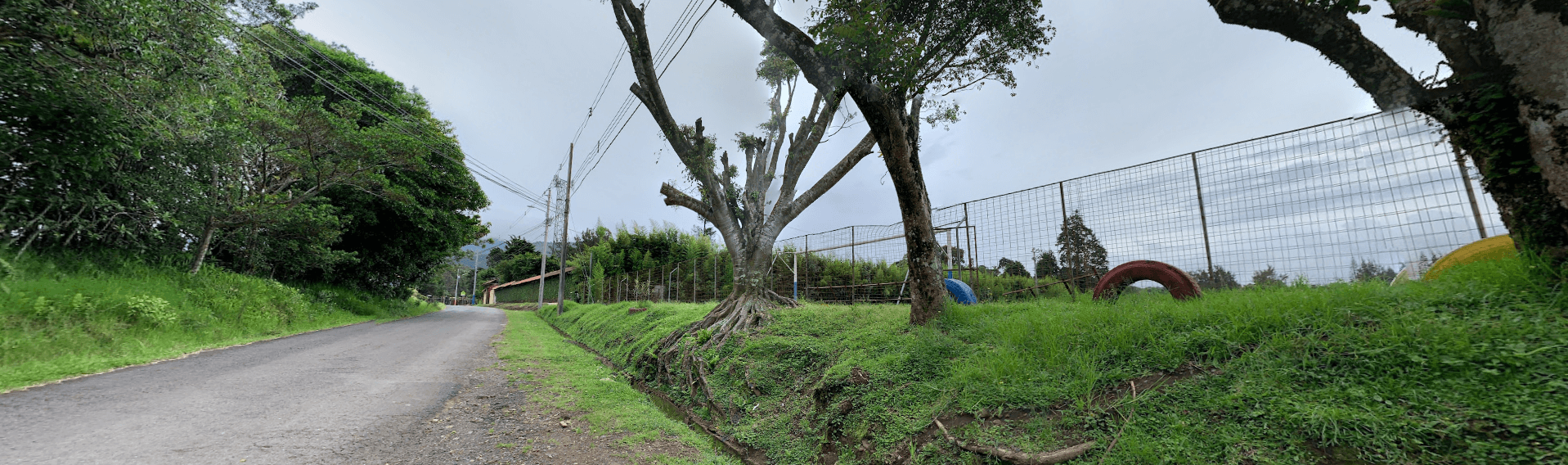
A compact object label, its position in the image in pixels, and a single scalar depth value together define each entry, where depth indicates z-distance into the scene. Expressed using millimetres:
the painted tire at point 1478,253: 3508
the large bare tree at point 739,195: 7969
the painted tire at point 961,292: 7066
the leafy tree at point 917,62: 4863
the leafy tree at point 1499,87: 2709
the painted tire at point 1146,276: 4762
